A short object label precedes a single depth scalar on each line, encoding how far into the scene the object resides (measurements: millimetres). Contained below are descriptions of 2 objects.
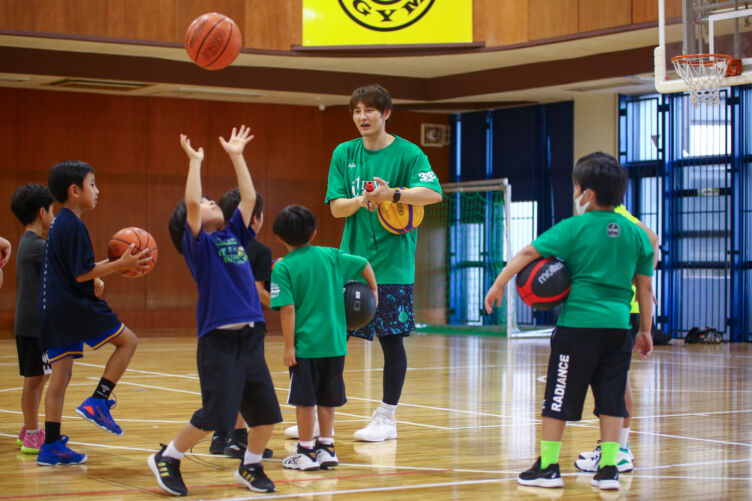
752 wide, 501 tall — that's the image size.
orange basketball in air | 7715
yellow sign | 11930
